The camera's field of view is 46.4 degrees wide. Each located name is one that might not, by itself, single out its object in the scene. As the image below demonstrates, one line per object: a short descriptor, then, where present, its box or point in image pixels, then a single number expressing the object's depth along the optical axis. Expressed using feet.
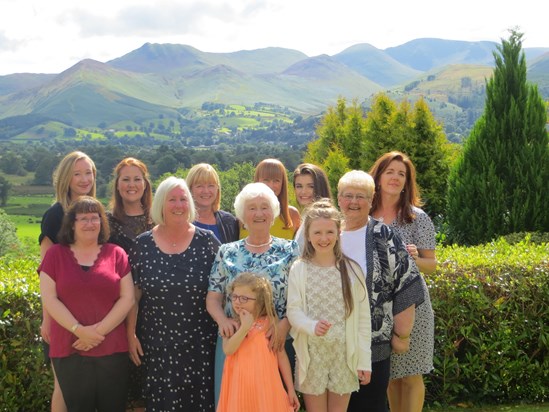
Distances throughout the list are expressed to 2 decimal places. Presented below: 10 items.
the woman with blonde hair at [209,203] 17.30
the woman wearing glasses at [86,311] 13.91
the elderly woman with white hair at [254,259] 13.66
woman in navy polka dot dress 14.16
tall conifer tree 36.78
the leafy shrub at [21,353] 17.30
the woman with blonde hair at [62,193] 14.94
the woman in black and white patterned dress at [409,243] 15.31
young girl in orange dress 13.17
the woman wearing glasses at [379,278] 13.92
